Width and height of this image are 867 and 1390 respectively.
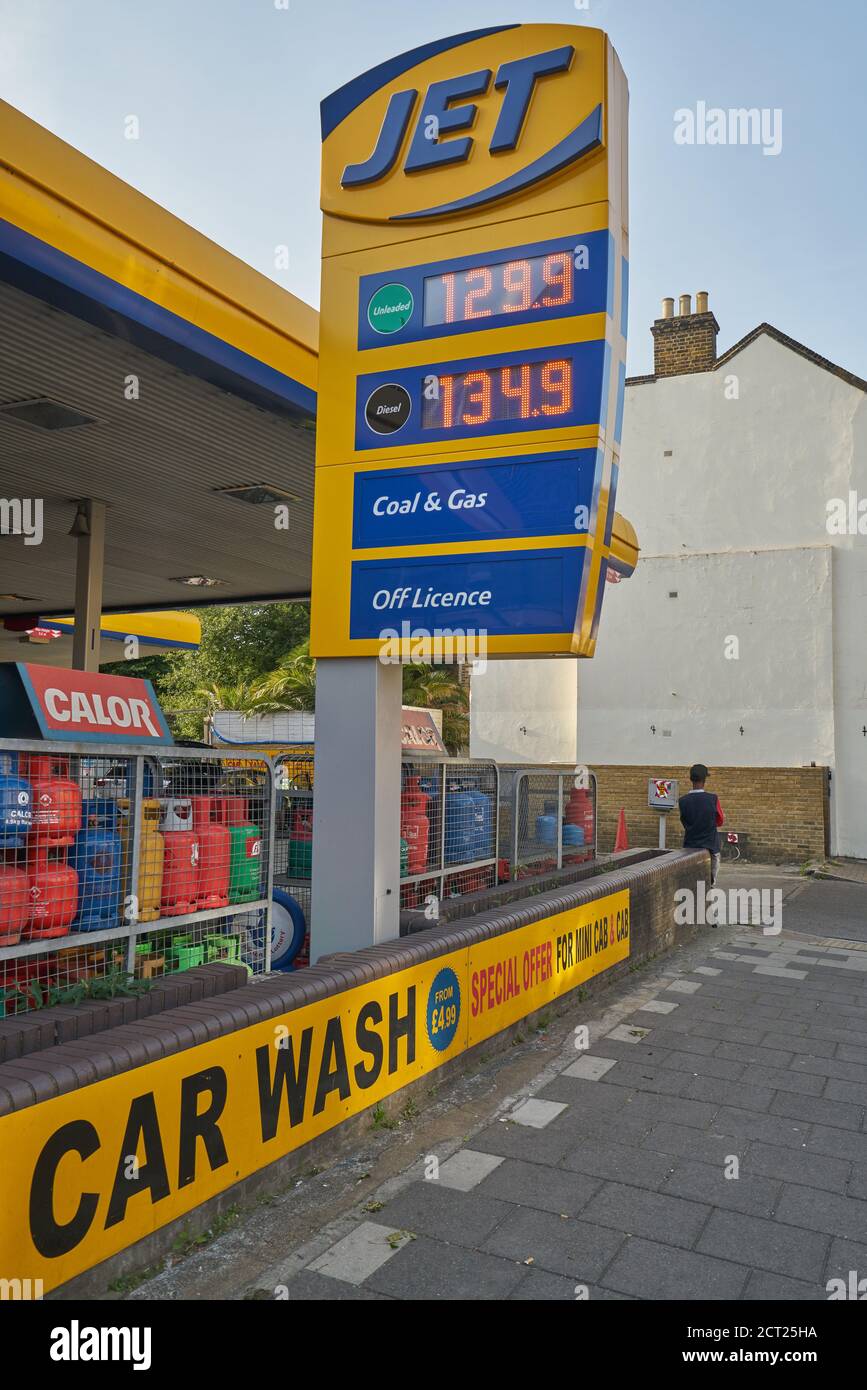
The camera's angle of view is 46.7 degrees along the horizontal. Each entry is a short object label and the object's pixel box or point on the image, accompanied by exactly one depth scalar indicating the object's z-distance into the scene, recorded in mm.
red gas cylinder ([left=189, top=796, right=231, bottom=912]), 5445
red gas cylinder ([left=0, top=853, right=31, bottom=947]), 4074
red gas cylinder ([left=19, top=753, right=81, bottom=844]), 4281
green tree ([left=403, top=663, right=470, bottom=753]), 27906
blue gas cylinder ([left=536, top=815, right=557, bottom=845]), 9805
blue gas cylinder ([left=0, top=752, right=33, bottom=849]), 4113
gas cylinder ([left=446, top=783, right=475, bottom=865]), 7832
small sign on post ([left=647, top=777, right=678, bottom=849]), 17266
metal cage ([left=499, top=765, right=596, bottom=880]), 9094
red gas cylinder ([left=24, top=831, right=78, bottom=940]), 4258
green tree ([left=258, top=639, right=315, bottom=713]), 27438
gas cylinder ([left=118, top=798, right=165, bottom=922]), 4988
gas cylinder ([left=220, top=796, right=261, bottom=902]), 5711
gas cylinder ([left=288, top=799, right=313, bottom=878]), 7664
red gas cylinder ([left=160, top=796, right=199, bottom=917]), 5207
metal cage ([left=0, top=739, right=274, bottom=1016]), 4270
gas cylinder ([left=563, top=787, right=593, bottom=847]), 10625
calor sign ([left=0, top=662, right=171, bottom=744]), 4559
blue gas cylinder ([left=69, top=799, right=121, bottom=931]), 4621
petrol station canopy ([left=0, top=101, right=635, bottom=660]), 5559
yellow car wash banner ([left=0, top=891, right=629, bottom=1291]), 3074
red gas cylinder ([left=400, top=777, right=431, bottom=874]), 7172
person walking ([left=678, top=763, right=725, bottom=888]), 12773
